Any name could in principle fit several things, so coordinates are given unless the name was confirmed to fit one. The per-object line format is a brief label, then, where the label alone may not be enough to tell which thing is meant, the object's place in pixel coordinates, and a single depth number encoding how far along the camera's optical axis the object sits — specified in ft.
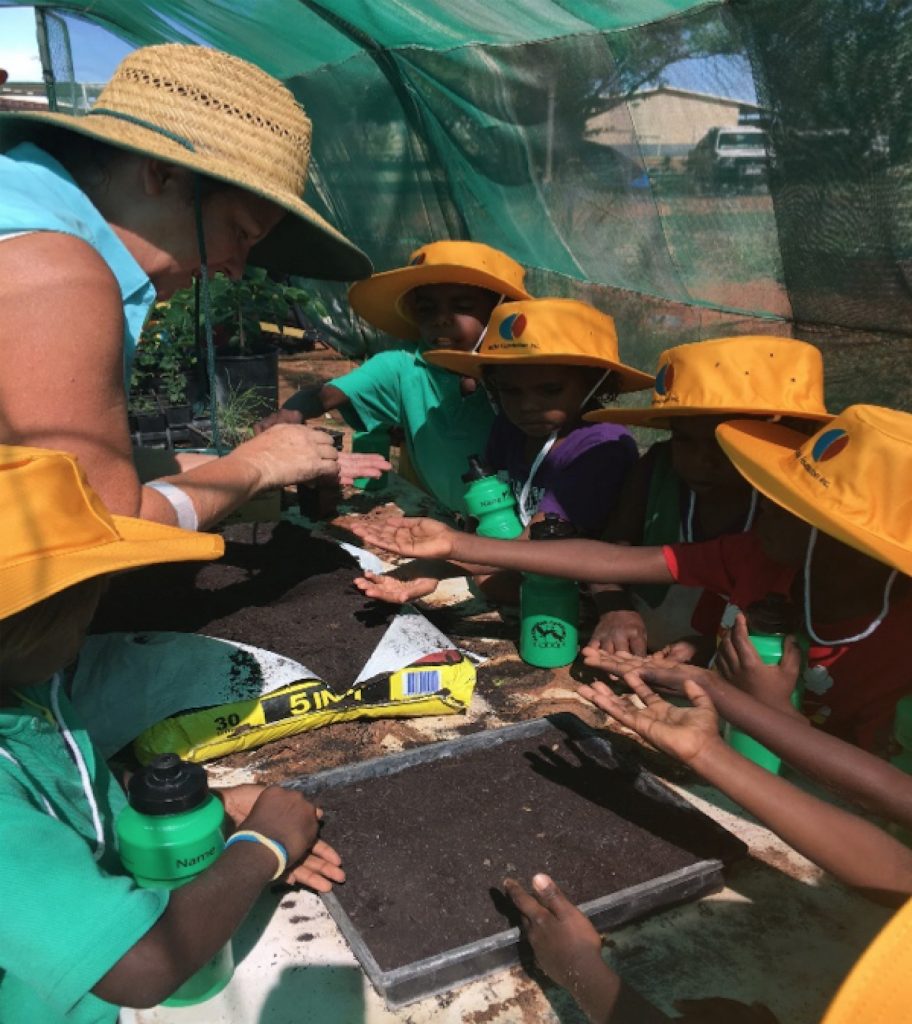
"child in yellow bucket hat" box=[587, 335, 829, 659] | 7.27
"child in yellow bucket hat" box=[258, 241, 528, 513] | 11.00
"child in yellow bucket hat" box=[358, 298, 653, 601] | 8.87
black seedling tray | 4.70
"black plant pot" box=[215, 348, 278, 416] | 18.78
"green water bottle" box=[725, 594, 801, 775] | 6.11
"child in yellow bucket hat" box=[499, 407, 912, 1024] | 4.50
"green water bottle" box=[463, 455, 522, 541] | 9.27
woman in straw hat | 5.18
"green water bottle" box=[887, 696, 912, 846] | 5.74
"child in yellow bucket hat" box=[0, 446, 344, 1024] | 3.40
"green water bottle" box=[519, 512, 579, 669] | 8.45
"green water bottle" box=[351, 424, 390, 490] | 13.94
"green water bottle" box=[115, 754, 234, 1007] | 4.15
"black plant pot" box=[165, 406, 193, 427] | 16.55
